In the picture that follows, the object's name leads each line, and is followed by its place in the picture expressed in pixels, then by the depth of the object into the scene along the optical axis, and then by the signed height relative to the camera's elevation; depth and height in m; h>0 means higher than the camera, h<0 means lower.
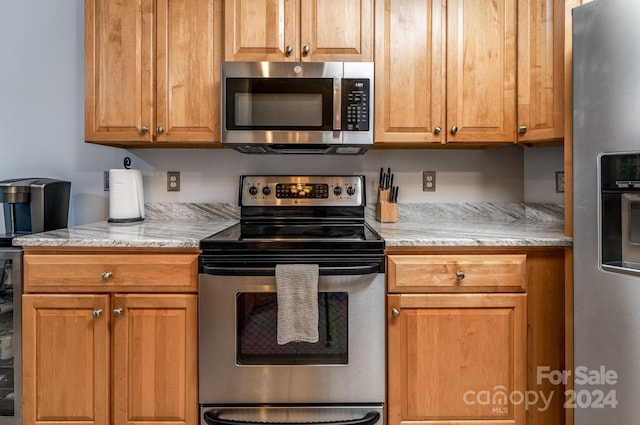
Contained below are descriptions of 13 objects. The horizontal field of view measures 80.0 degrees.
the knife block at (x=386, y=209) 2.03 -0.01
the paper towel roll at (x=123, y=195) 1.94 +0.07
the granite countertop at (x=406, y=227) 1.47 -0.09
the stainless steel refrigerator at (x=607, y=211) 1.25 -0.01
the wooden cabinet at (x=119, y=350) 1.47 -0.55
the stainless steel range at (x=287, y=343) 1.45 -0.50
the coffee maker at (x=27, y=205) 1.74 +0.02
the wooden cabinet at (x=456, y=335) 1.47 -0.50
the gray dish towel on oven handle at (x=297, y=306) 1.40 -0.36
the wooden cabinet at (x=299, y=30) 1.76 +0.82
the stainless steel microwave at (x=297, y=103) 1.72 +0.47
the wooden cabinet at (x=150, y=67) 1.78 +0.66
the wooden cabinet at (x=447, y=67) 1.78 +0.66
